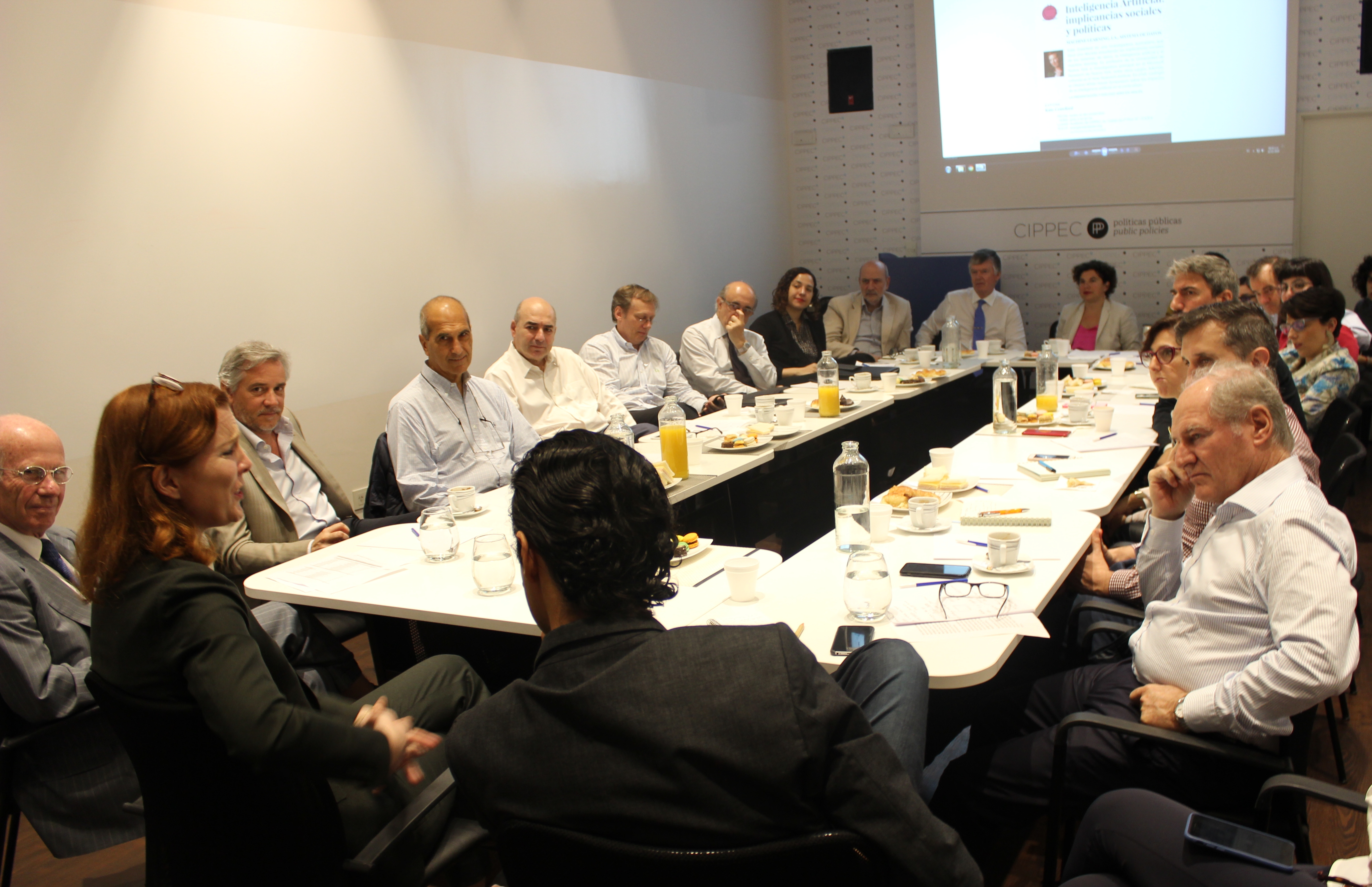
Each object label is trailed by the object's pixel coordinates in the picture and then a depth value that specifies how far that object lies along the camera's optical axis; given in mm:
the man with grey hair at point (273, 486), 2965
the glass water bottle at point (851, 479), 2779
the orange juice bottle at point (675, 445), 3250
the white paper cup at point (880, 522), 2502
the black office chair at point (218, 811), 1509
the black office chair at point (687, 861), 1061
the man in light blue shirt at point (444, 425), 3688
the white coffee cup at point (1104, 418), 3789
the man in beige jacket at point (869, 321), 7652
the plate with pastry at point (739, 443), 3678
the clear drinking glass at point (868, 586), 1951
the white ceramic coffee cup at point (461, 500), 3004
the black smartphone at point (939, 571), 2174
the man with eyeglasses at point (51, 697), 2102
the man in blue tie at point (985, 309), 7414
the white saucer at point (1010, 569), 2189
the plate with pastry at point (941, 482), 2871
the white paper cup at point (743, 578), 2100
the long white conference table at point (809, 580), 1908
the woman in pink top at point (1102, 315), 6887
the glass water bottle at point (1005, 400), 3883
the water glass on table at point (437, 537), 2584
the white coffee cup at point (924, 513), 2547
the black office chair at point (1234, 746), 1672
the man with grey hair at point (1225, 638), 1643
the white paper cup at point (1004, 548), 2184
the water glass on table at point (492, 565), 2287
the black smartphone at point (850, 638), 1840
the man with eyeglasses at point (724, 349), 6219
